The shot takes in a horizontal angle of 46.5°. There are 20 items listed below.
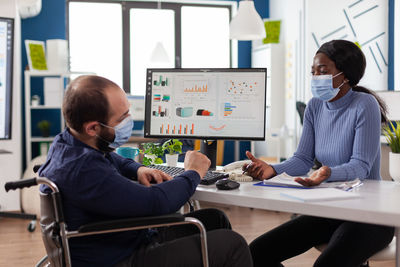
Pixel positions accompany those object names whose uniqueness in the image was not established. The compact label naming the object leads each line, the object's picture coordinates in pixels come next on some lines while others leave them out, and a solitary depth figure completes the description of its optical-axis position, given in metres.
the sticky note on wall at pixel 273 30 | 5.61
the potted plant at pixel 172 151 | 2.21
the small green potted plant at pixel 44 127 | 4.95
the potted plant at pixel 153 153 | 2.19
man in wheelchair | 1.33
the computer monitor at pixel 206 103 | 2.09
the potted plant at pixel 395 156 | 1.83
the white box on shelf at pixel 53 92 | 4.73
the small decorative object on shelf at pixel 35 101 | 4.82
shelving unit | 4.59
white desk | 1.31
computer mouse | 1.64
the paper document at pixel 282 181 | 1.68
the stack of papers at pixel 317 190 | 1.45
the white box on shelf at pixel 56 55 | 4.87
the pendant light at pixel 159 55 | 5.13
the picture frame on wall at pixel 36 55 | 4.77
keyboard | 1.76
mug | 2.22
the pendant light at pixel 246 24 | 4.07
